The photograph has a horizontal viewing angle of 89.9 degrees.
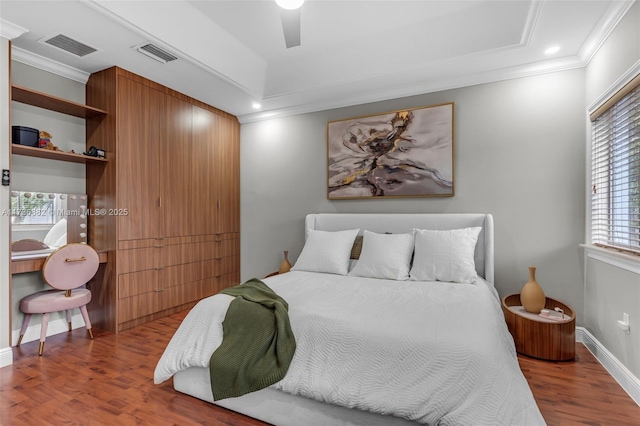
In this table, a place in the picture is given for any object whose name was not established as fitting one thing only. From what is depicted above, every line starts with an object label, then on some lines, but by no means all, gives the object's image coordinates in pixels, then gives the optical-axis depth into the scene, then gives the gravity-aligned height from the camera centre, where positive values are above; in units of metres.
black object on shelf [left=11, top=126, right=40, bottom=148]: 2.75 +0.65
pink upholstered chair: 2.75 -0.64
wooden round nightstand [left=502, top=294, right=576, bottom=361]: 2.52 -1.00
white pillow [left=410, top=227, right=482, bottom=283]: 2.76 -0.41
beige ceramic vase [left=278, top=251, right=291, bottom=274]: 4.06 -0.71
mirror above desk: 2.89 -0.11
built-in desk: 2.65 -0.45
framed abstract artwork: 3.51 +0.66
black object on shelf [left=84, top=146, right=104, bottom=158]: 3.23 +0.59
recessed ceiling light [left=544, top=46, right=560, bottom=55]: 2.81 +1.43
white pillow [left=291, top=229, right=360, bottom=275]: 3.23 -0.44
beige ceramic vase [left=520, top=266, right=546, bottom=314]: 2.76 -0.75
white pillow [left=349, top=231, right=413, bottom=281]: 2.95 -0.45
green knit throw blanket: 1.75 -0.79
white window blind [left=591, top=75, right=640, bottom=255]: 2.19 +0.30
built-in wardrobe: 3.26 +0.13
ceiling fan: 1.67 +1.10
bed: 1.38 -0.72
